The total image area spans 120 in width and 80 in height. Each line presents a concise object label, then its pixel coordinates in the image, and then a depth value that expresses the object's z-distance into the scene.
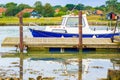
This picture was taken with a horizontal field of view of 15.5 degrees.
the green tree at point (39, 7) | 105.32
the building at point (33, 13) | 103.56
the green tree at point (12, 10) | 110.00
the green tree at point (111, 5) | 99.98
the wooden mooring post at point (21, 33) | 26.29
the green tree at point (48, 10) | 102.06
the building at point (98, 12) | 105.56
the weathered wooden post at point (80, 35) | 26.46
